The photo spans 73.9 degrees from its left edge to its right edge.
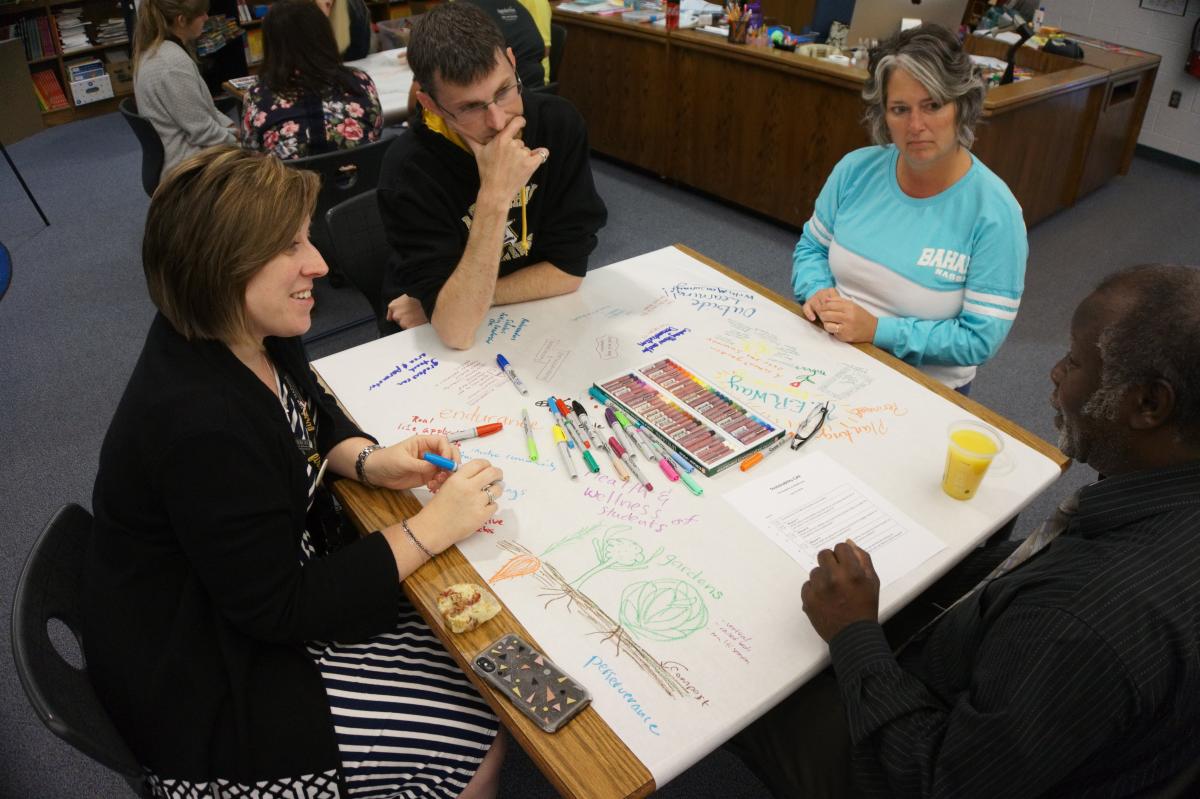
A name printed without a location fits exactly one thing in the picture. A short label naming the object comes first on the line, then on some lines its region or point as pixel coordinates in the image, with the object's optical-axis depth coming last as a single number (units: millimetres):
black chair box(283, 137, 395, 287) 2535
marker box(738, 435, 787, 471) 1330
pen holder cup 3850
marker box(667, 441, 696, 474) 1323
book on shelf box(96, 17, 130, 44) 5230
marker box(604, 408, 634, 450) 1372
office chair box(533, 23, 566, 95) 4031
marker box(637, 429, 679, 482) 1308
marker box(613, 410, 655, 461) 1353
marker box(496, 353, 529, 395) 1527
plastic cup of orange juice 1231
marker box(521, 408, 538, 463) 1361
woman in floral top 2729
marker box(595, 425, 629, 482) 1311
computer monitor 3076
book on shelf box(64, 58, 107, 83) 5168
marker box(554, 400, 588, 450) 1378
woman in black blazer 1085
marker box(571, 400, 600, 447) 1392
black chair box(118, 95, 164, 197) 2965
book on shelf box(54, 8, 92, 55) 5090
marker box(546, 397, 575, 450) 1443
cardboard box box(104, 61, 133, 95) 5352
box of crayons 1354
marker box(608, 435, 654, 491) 1296
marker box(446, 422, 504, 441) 1400
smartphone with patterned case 949
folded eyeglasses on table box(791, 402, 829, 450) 1381
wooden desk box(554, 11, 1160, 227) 3514
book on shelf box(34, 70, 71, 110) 5105
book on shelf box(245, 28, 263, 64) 5656
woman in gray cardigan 2957
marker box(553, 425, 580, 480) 1312
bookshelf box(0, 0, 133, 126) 4934
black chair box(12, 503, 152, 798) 997
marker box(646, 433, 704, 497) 1274
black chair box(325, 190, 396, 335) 2062
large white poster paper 1010
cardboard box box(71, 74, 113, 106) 5211
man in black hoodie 1598
